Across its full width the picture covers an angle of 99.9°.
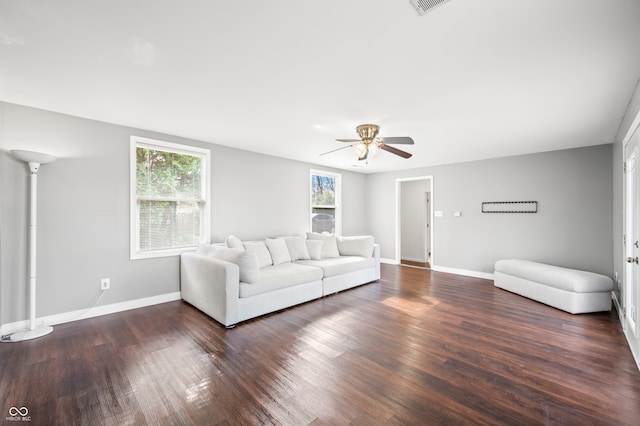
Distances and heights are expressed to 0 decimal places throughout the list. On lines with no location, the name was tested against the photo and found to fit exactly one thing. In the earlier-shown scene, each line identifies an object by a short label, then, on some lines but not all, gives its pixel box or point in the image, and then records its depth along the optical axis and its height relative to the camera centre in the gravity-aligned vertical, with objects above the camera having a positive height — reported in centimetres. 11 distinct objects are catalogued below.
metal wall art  488 +14
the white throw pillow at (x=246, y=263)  320 -58
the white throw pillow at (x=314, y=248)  475 -61
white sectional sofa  308 -81
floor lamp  272 -31
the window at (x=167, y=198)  363 +23
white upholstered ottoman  345 -100
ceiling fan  334 +90
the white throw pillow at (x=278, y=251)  426 -59
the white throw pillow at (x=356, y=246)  505 -61
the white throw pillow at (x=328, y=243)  505 -56
